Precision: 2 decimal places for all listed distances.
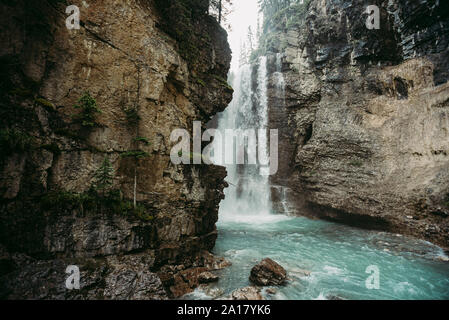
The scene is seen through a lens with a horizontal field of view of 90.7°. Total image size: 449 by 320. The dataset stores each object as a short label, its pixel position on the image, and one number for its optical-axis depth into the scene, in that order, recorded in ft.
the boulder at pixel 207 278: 23.80
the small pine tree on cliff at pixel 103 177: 20.77
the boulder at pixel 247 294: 20.37
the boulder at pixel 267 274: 23.97
